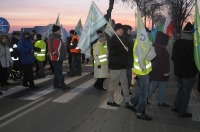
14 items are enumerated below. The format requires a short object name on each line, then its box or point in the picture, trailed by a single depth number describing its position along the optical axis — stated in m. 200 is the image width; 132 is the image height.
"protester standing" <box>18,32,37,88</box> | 10.38
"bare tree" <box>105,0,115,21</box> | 33.78
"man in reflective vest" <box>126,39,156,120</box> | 6.62
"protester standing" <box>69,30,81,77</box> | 13.16
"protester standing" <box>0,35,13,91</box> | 9.73
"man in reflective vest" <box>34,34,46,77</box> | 13.19
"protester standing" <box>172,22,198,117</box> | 6.71
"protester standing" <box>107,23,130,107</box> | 7.71
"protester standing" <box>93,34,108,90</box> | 9.63
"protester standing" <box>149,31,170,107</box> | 7.43
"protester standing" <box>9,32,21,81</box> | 12.20
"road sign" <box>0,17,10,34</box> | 14.27
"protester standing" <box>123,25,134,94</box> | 8.52
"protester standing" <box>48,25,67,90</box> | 10.11
